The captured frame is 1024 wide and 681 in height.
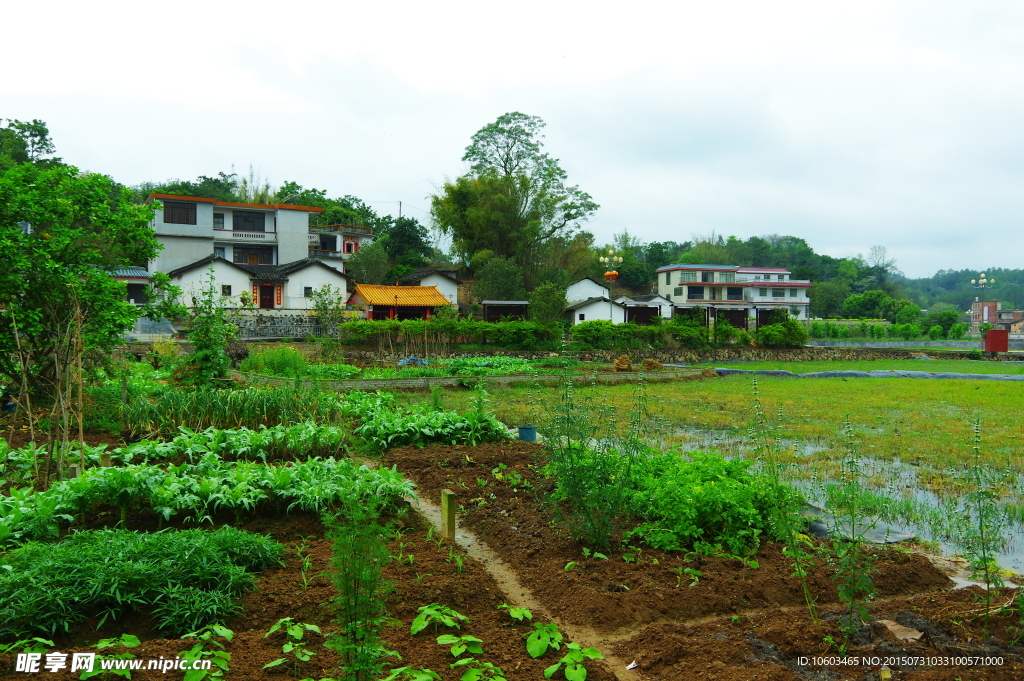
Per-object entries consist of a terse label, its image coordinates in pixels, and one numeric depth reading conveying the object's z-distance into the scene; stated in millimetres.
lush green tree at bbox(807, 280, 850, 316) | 67188
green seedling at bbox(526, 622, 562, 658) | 3361
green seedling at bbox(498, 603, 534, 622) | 3756
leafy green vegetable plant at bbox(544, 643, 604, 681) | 3107
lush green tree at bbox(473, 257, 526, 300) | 41375
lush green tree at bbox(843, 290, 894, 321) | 61562
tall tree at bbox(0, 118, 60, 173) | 41969
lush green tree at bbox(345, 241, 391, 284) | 47656
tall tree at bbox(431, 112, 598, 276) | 45250
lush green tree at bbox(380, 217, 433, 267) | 53594
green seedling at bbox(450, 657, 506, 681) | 3040
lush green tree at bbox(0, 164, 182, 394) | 7516
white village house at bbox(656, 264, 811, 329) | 53000
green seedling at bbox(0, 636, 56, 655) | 3156
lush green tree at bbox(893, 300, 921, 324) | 58022
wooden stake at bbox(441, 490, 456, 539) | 5055
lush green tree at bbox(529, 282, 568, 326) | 33812
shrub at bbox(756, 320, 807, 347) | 35656
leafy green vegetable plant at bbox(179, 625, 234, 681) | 2975
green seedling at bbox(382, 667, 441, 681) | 2943
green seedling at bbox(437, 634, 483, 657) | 3253
